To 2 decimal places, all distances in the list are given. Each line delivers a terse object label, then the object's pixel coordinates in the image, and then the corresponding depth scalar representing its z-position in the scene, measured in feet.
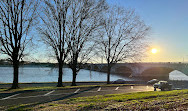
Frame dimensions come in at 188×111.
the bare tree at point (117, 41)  73.05
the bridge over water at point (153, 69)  187.44
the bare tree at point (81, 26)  59.26
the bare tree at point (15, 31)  49.19
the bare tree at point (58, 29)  56.29
